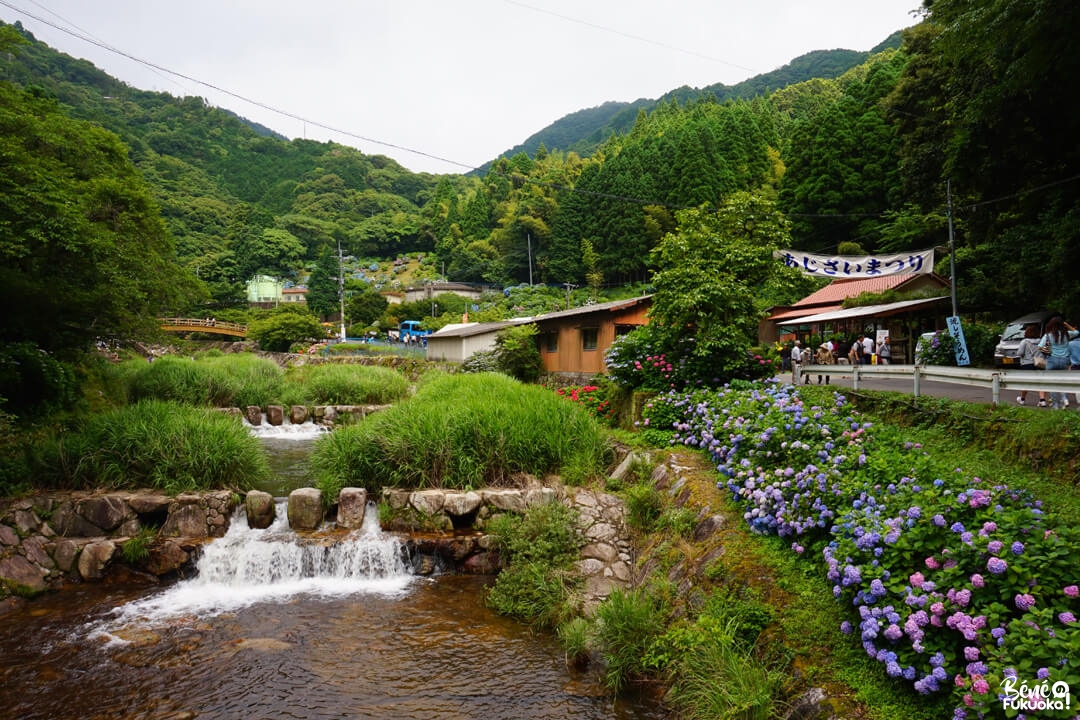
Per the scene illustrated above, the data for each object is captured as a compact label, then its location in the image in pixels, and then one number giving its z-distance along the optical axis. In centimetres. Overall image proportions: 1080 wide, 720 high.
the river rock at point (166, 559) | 792
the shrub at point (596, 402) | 1245
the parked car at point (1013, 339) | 1355
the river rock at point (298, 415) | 1928
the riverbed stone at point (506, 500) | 849
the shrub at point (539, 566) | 669
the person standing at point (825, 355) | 2007
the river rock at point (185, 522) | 841
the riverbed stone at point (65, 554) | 789
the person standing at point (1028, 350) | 1041
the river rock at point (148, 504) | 847
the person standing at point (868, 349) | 1984
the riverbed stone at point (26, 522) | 803
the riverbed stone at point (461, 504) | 849
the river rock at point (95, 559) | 784
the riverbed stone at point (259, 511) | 872
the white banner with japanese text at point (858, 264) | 1538
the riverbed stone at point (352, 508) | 855
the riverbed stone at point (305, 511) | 858
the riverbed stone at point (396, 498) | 863
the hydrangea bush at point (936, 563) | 308
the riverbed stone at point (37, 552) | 780
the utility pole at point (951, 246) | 1669
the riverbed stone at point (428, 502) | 852
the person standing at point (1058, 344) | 889
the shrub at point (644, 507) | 760
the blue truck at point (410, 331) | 5059
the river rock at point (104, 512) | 832
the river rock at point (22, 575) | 743
